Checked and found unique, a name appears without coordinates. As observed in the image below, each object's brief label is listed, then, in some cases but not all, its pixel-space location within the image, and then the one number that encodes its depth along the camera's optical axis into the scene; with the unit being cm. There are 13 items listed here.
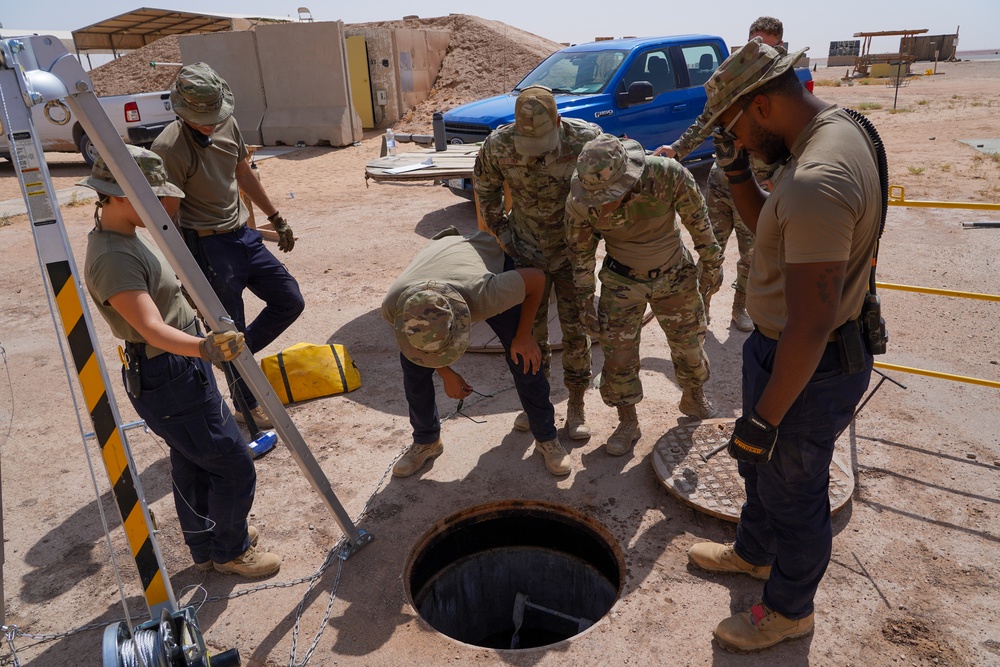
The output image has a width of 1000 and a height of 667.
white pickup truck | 1231
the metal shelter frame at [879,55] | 3062
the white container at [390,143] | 748
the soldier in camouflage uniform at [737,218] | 516
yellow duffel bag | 474
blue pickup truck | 816
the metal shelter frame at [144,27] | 2120
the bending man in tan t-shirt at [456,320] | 303
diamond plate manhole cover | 336
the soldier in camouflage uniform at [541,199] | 371
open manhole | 353
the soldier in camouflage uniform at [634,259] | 323
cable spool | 205
